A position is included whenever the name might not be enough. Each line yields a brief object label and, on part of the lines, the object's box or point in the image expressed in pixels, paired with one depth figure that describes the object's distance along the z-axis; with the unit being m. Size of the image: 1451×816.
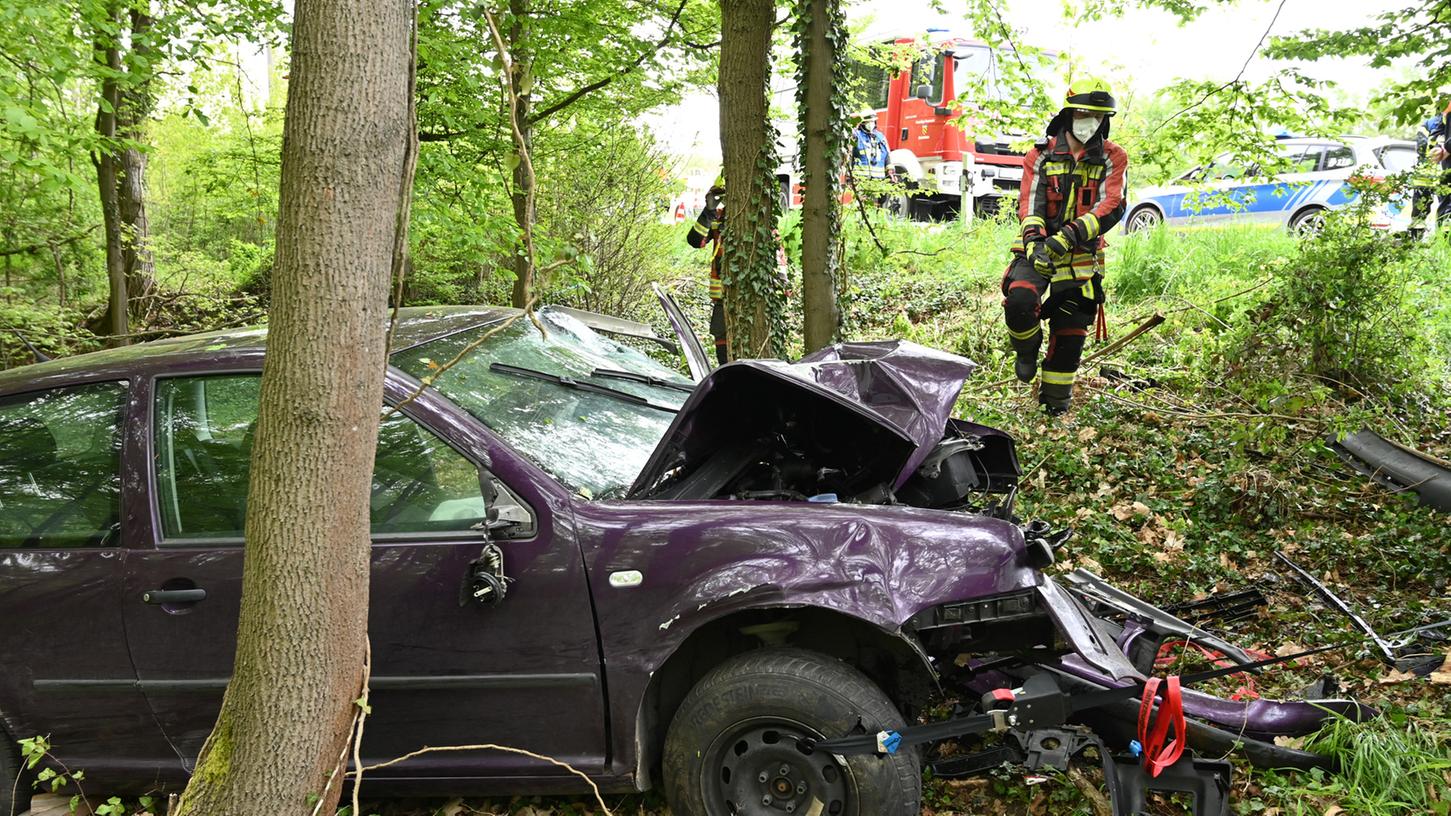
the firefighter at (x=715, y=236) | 7.79
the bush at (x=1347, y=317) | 5.14
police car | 11.02
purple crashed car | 2.58
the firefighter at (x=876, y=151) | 12.36
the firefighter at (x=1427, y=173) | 4.97
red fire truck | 14.45
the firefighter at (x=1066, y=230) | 5.41
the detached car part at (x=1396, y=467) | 4.50
